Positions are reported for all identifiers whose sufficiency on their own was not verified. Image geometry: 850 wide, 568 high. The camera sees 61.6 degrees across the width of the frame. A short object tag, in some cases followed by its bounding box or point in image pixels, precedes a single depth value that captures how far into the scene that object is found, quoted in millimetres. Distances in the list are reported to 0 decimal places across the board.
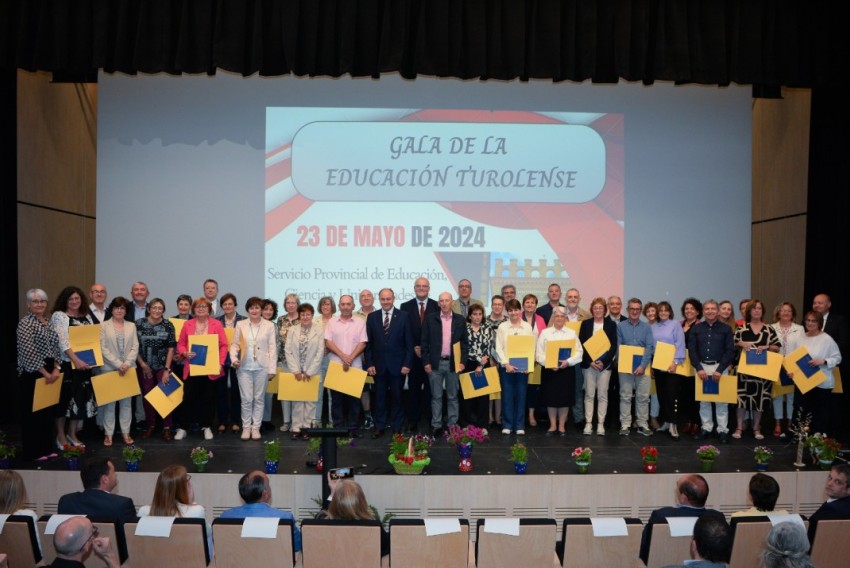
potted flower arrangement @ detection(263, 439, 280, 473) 5102
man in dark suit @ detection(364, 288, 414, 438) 6613
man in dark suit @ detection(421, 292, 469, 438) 6539
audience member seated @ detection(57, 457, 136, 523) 3336
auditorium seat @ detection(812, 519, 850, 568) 3178
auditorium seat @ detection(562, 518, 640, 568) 3213
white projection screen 7777
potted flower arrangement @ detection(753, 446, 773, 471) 5305
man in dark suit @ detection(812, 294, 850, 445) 6656
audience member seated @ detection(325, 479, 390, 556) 3160
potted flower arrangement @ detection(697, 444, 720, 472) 5273
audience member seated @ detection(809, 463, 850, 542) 3363
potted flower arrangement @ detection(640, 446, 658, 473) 5223
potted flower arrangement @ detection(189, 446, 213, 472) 5062
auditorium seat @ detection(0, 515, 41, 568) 2969
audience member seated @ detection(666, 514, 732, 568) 2574
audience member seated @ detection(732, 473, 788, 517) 3371
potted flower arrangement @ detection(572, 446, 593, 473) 5141
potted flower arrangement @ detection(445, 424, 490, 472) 5312
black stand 4441
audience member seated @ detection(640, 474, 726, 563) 3295
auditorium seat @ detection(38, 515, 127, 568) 3090
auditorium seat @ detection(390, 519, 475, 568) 3158
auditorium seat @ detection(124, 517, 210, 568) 3105
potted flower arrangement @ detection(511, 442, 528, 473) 5160
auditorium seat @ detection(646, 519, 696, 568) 3223
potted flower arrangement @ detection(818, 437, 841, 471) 5332
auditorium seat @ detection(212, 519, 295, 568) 3105
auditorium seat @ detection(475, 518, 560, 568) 3199
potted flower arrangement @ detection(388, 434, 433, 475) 5012
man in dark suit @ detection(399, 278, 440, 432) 6711
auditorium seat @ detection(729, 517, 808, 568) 3178
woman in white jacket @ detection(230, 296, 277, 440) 6379
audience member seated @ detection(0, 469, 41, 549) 3189
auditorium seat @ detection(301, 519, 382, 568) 3057
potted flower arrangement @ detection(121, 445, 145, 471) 5062
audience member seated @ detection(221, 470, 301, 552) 3303
